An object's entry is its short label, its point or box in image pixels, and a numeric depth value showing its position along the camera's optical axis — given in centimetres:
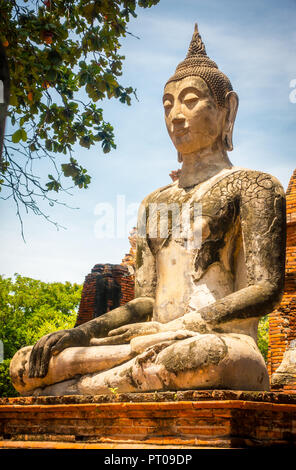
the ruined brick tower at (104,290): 1360
